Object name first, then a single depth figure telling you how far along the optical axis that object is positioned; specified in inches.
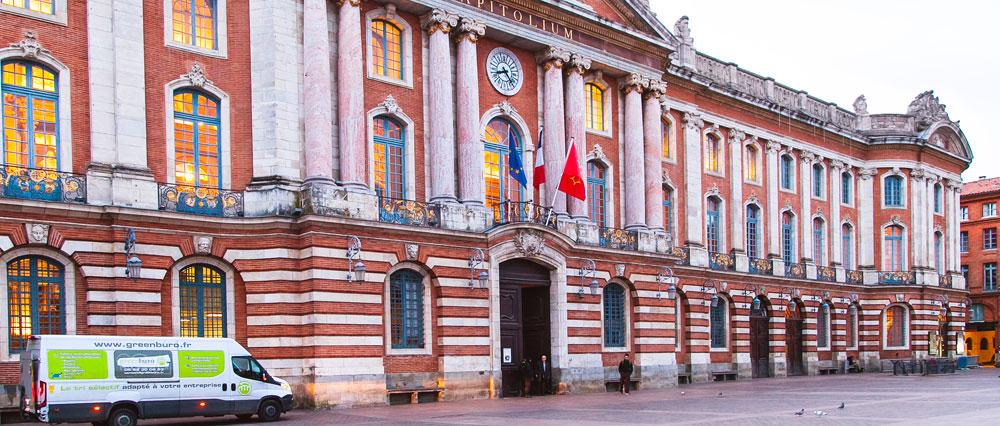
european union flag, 1430.9
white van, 890.7
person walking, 1507.1
